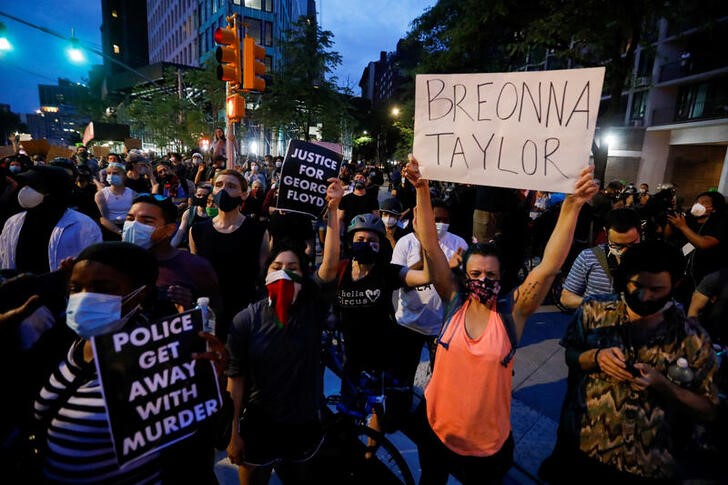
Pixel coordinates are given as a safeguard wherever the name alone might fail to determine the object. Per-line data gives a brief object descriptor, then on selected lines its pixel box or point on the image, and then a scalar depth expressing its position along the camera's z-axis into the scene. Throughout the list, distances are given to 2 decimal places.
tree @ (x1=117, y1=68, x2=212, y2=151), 22.97
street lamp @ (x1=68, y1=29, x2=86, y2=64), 13.50
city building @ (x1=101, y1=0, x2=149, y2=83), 82.31
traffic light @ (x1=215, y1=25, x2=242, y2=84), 7.67
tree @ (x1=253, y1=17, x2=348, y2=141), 19.11
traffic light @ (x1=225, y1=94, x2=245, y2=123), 8.31
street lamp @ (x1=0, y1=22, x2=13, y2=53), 11.11
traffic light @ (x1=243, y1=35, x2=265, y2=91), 8.09
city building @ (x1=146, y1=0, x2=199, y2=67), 48.69
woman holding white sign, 2.04
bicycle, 2.84
